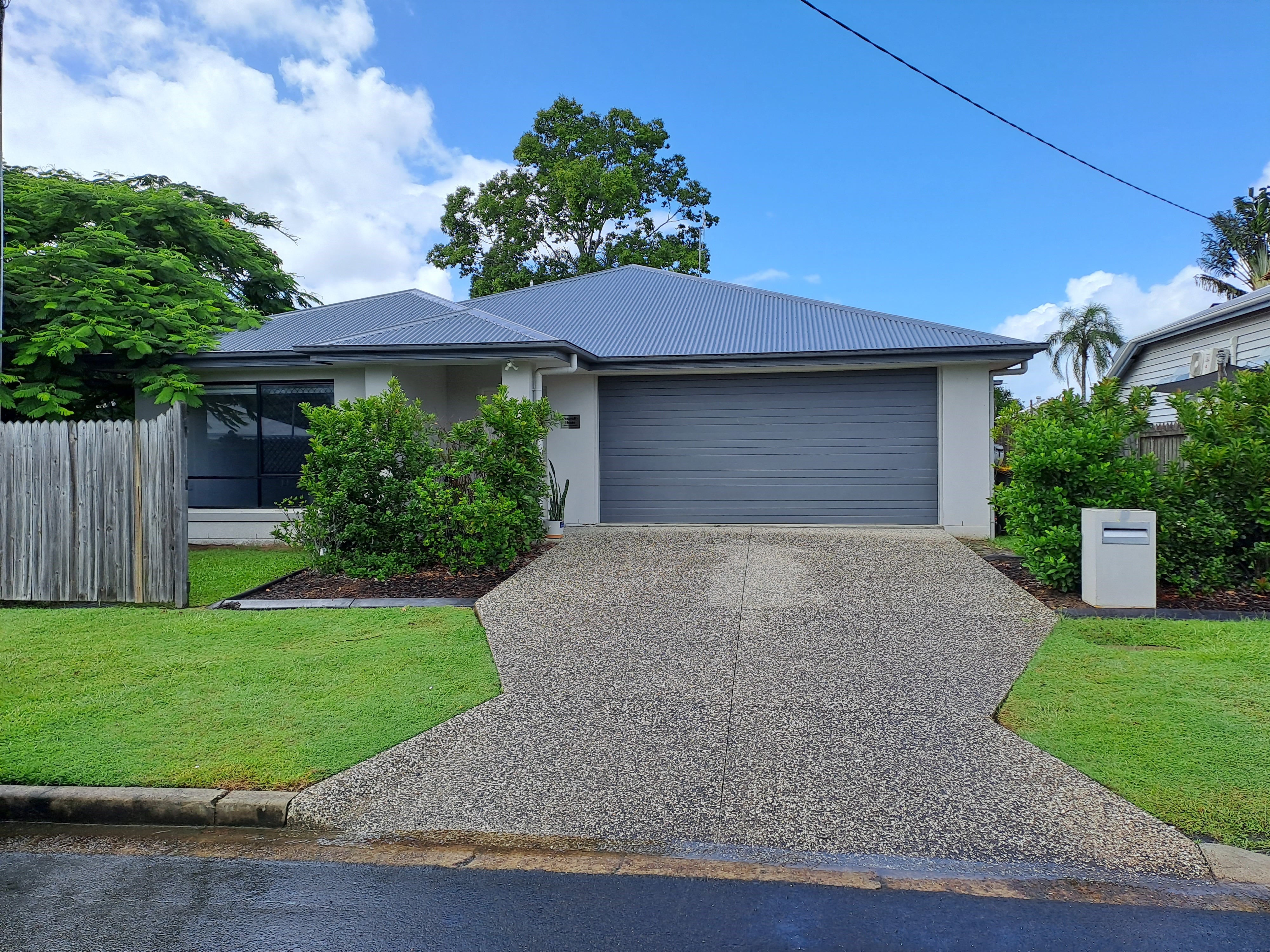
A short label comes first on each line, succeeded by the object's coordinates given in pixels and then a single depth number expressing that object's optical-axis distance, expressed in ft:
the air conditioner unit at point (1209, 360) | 49.52
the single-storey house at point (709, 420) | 41.60
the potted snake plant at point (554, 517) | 40.29
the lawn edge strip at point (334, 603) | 27.48
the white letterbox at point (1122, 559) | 25.62
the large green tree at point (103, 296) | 40.01
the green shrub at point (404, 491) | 30.96
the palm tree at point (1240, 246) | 101.19
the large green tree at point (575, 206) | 101.60
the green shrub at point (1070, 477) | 27.37
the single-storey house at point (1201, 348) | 47.44
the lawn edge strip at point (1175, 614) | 24.35
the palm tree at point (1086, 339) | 116.16
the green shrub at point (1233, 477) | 26.78
